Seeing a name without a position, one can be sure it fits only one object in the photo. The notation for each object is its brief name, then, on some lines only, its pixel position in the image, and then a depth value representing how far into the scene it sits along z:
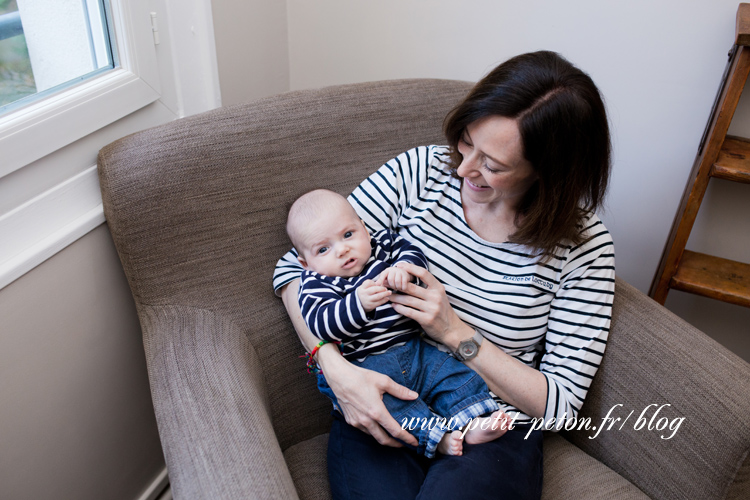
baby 1.06
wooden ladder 1.32
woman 1.04
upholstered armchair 1.03
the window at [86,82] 1.05
